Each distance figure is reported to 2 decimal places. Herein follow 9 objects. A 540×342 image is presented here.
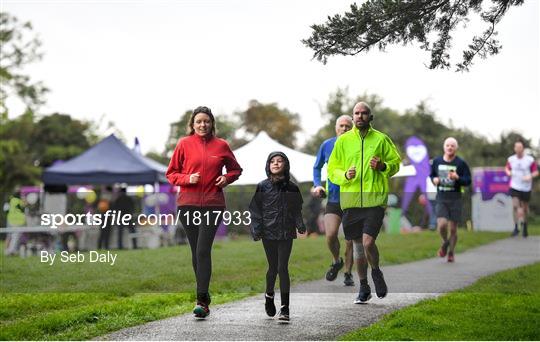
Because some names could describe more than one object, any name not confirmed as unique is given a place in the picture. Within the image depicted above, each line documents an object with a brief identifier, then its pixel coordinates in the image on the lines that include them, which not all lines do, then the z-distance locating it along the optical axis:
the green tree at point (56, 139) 31.81
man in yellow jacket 13.98
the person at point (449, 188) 20.89
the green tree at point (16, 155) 44.91
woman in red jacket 13.47
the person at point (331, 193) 15.64
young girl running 13.09
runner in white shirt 27.84
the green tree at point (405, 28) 15.09
